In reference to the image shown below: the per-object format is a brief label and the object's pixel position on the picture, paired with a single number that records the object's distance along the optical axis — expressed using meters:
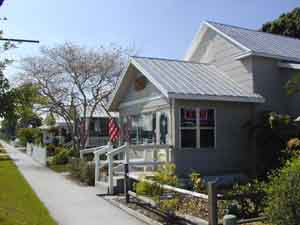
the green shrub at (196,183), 9.56
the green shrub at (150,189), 9.66
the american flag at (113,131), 18.87
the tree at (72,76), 28.23
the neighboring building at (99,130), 39.38
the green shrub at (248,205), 7.85
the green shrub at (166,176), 9.53
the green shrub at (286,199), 6.07
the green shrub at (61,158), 25.69
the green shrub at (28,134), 53.82
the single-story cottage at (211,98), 15.08
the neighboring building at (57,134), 45.72
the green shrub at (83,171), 15.84
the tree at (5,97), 8.68
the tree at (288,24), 37.09
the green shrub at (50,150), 31.74
